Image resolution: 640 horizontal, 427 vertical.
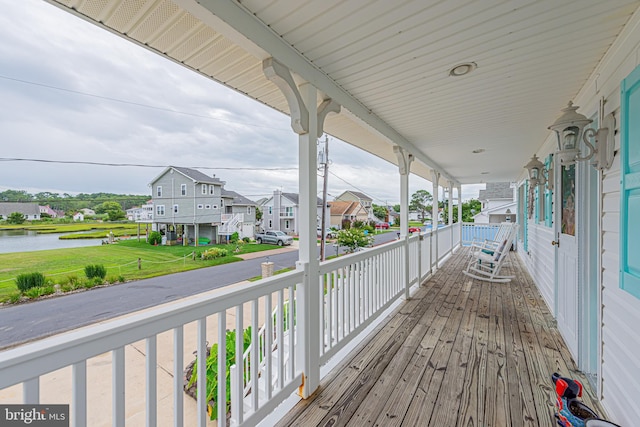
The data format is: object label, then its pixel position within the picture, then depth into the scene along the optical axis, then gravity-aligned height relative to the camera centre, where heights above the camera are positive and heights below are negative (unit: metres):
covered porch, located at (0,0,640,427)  1.32 -0.01
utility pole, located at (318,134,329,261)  8.06 +1.56
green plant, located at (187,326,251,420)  2.35 -1.49
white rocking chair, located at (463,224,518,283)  4.72 -0.86
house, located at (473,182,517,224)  12.34 +0.44
